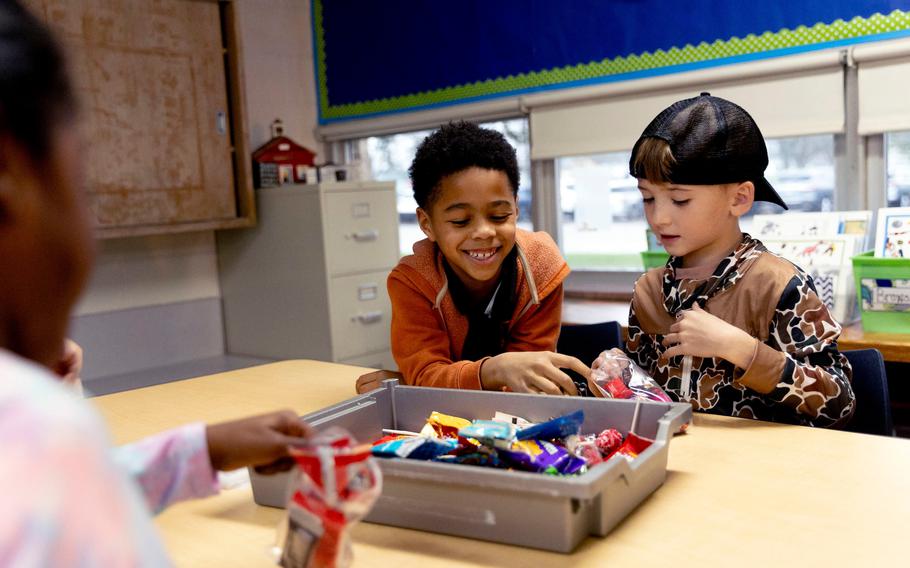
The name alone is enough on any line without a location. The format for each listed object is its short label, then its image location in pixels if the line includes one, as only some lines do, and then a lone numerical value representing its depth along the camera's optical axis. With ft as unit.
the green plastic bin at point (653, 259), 7.45
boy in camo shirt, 4.00
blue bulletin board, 8.41
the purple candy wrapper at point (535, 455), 2.58
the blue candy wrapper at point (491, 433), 2.64
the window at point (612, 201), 9.07
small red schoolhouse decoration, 11.08
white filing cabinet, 10.23
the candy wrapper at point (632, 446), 2.97
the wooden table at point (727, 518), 2.37
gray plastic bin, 2.36
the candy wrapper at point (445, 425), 3.23
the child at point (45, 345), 0.87
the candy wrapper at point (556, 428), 2.80
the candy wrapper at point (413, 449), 2.69
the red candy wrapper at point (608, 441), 3.05
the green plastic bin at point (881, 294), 6.29
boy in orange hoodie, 4.67
